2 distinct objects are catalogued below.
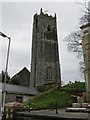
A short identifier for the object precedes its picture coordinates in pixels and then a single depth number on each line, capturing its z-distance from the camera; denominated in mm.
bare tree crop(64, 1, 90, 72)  13642
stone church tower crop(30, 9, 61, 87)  32811
